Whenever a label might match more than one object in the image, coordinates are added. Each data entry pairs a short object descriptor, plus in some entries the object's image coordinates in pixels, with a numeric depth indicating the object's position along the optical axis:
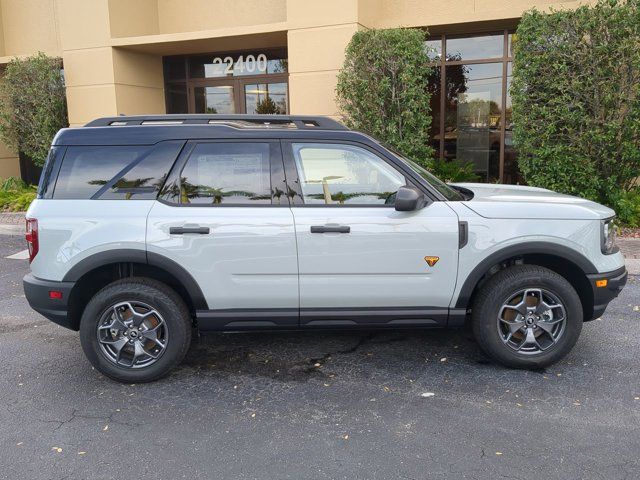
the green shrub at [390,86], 9.60
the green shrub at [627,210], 8.82
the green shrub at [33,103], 12.79
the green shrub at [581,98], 8.14
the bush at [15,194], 12.53
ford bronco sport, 3.94
